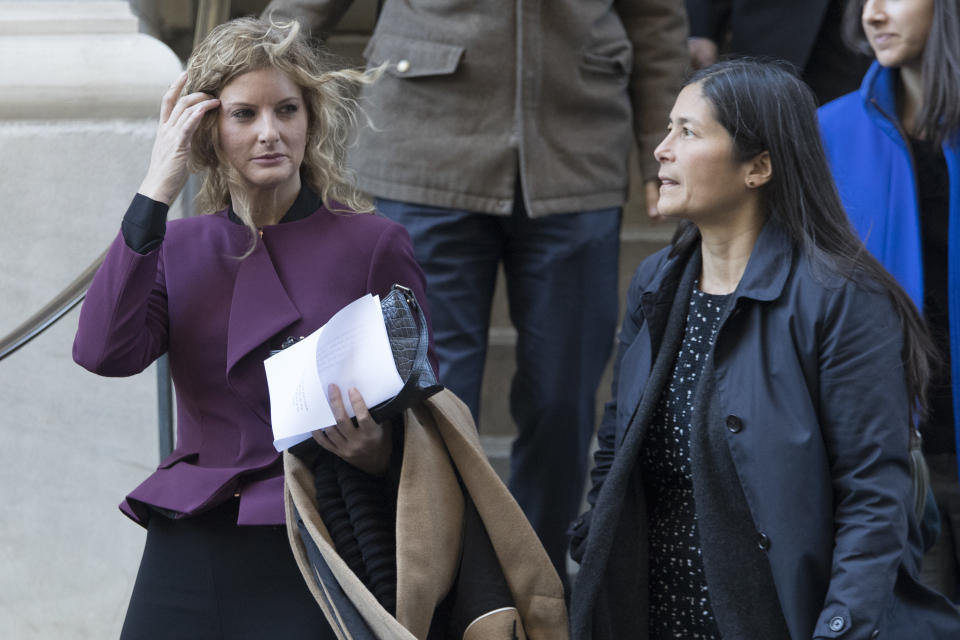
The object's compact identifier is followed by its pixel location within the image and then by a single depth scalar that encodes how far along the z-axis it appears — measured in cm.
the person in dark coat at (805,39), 759
